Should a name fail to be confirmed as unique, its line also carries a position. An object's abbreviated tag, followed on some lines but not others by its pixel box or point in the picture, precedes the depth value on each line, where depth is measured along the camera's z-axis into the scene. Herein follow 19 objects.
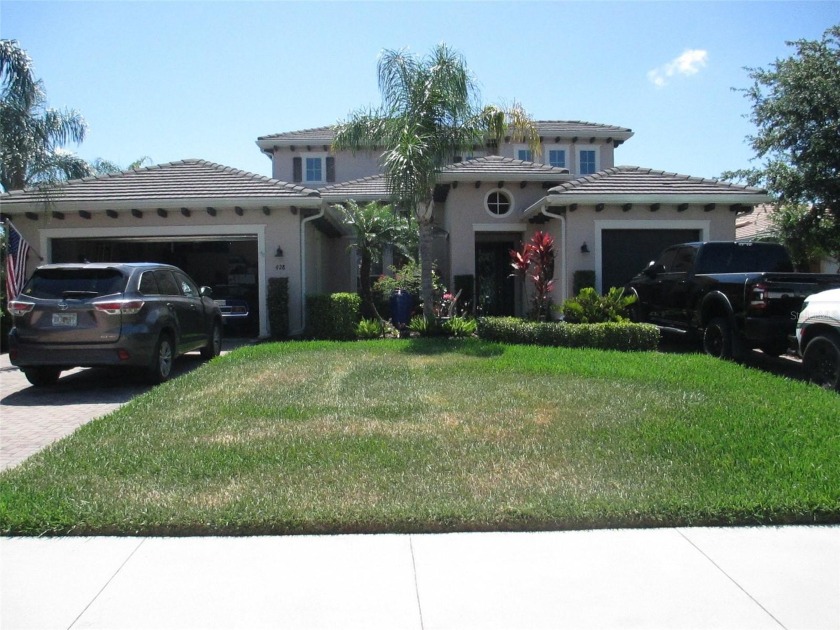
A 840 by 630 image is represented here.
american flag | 12.72
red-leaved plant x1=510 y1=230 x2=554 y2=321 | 12.55
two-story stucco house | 14.04
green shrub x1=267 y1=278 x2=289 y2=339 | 14.12
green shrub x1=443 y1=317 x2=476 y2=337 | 13.65
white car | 7.86
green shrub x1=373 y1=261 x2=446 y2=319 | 15.62
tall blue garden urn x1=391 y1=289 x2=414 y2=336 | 15.18
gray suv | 8.46
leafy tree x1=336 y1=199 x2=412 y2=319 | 15.36
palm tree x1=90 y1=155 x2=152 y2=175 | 27.64
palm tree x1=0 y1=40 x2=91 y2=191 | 13.49
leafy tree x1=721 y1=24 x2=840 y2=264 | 13.35
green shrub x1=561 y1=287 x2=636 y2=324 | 12.32
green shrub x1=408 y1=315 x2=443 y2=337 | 13.62
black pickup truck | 9.02
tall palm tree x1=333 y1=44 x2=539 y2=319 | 12.69
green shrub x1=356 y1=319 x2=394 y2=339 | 13.96
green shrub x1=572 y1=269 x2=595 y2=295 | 14.23
